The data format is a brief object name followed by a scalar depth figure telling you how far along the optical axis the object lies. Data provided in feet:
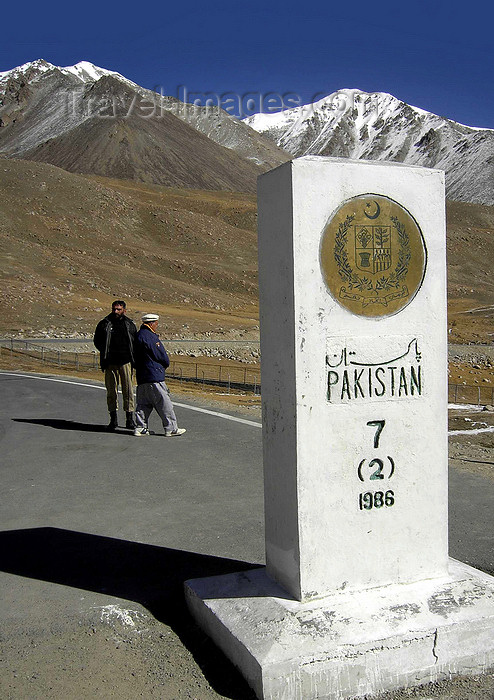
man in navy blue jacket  33.47
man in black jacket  35.37
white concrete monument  13.89
